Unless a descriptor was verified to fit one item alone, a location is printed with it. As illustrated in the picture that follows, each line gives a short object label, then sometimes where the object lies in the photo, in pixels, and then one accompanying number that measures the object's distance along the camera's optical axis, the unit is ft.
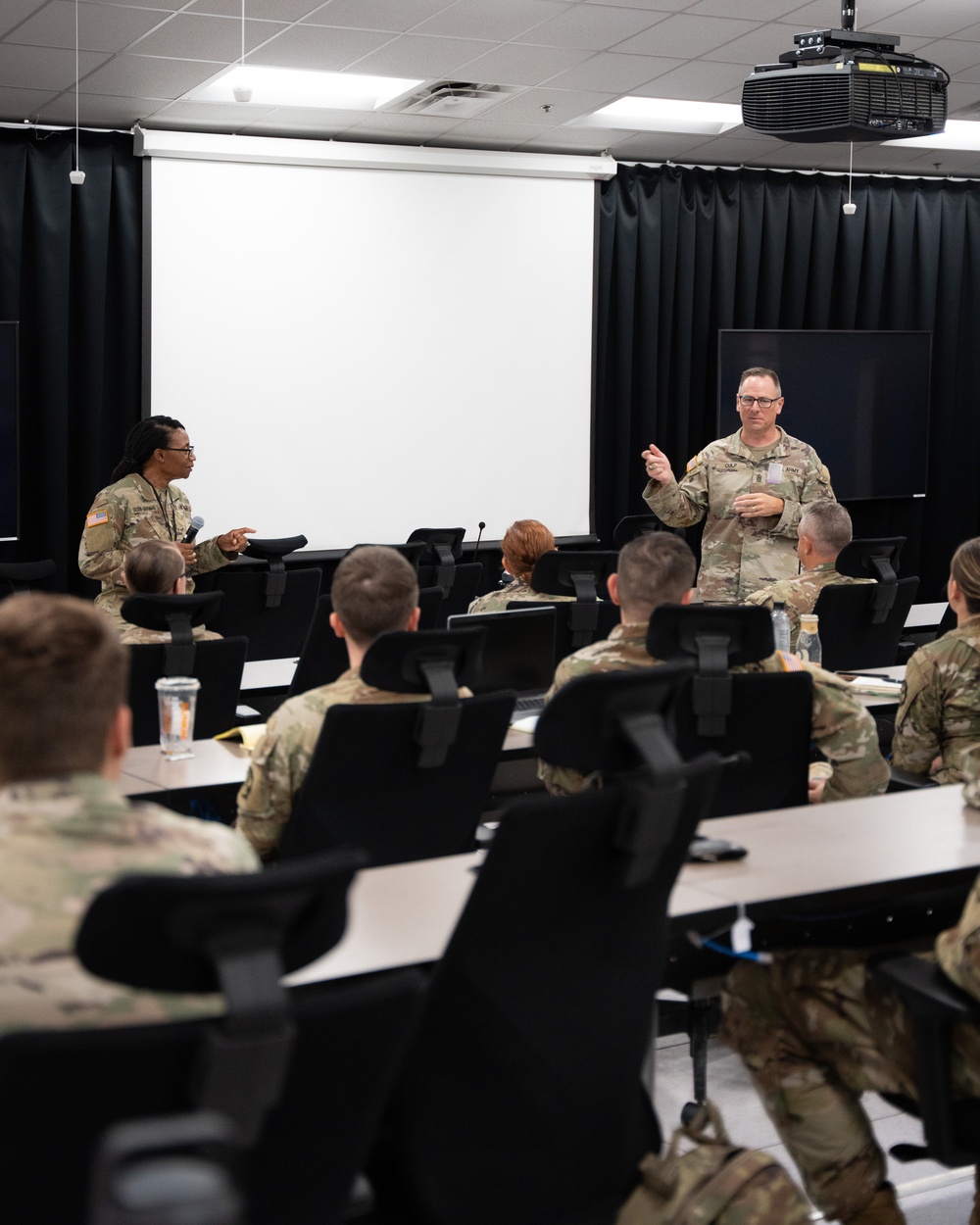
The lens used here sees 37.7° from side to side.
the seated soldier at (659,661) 10.15
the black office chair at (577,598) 15.37
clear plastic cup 10.44
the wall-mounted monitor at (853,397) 29.96
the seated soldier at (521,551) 16.31
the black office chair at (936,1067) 6.24
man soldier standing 21.25
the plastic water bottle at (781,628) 13.61
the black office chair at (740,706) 9.17
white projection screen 25.57
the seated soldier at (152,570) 13.94
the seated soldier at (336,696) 8.82
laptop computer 11.88
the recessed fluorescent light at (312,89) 22.93
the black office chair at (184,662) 11.83
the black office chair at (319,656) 12.82
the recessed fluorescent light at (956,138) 28.12
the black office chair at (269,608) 17.48
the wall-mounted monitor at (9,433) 24.02
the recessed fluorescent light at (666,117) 25.40
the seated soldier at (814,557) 16.62
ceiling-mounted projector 16.35
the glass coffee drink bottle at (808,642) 14.39
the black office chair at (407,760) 8.43
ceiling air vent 23.15
